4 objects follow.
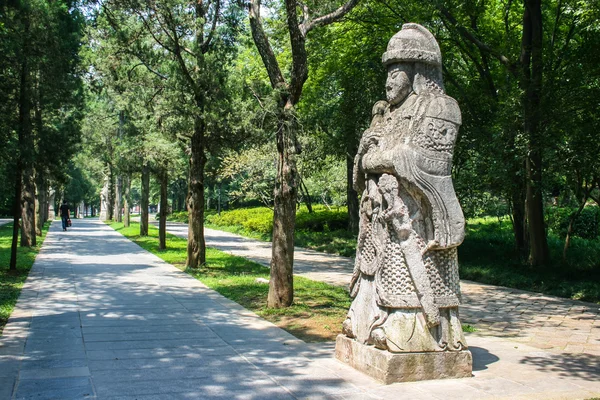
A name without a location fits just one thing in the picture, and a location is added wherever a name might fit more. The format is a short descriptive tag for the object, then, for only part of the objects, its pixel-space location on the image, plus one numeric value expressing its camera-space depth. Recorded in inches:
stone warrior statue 218.4
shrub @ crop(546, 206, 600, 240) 842.8
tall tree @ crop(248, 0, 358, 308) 381.1
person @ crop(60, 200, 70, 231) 1311.5
